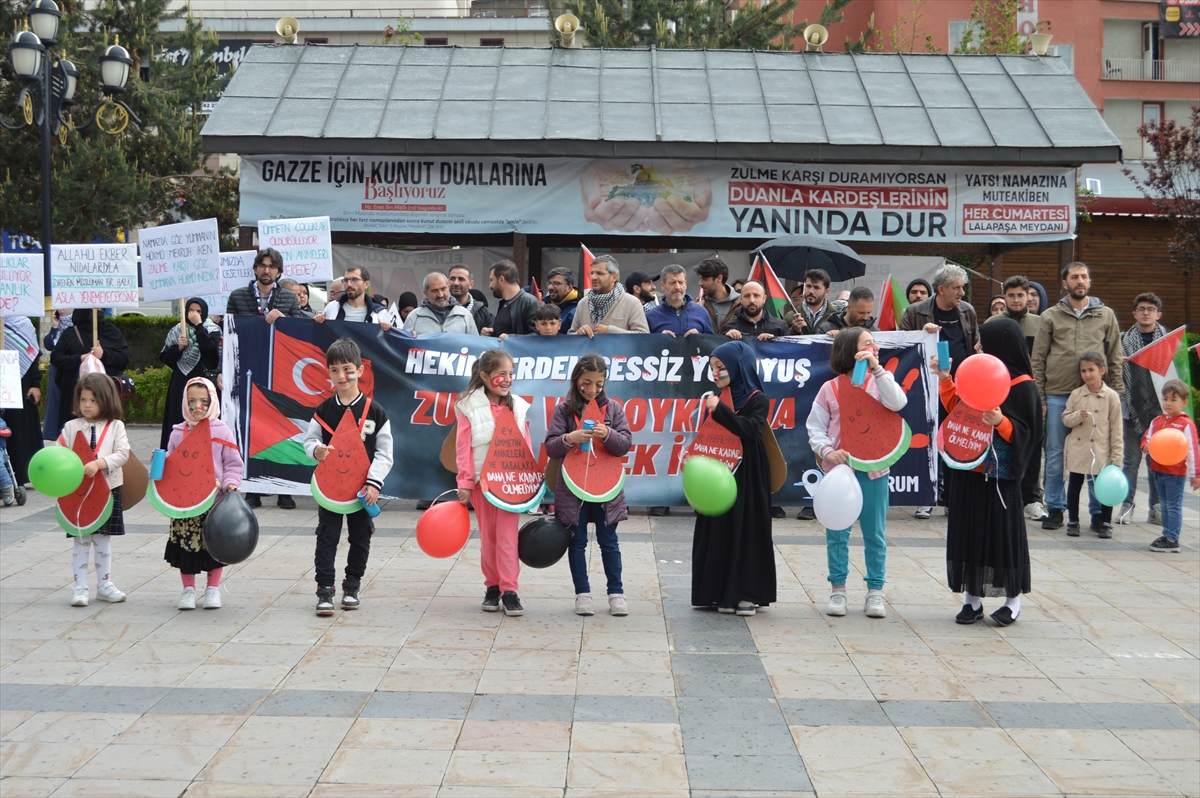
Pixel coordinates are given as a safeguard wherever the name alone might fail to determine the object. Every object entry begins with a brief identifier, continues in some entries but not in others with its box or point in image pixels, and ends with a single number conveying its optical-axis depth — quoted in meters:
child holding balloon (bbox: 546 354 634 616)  6.89
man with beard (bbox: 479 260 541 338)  10.15
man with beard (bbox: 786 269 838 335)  10.20
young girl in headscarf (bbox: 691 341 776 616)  7.06
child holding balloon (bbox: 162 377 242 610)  7.05
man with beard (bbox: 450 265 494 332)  10.23
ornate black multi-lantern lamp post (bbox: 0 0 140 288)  13.99
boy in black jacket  6.93
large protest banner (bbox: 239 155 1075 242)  14.07
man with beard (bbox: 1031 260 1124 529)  10.07
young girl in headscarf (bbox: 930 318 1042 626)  6.76
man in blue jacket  9.98
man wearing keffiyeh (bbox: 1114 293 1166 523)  10.27
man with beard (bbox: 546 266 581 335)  10.47
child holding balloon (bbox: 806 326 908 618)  6.95
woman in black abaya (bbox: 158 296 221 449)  9.89
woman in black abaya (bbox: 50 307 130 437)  10.77
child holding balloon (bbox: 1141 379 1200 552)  9.16
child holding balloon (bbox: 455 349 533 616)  7.02
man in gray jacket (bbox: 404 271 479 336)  10.16
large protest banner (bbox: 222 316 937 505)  10.01
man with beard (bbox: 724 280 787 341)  9.66
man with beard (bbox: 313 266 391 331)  10.59
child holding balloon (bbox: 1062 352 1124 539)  9.59
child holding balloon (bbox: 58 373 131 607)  7.15
